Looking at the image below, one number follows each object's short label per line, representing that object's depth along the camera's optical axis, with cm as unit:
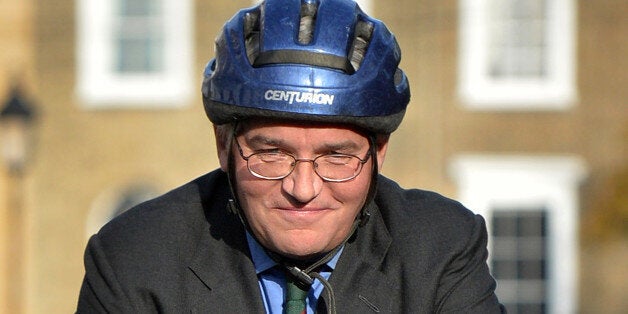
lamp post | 3544
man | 720
